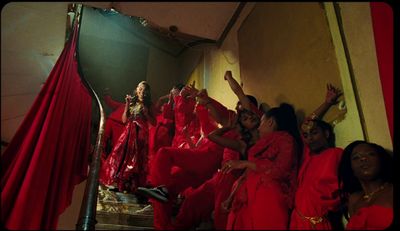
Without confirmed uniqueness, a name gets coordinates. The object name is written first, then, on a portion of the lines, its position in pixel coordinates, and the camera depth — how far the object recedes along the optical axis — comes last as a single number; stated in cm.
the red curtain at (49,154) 278
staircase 326
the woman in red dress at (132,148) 386
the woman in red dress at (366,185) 243
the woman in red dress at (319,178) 265
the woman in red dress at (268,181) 277
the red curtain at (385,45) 262
